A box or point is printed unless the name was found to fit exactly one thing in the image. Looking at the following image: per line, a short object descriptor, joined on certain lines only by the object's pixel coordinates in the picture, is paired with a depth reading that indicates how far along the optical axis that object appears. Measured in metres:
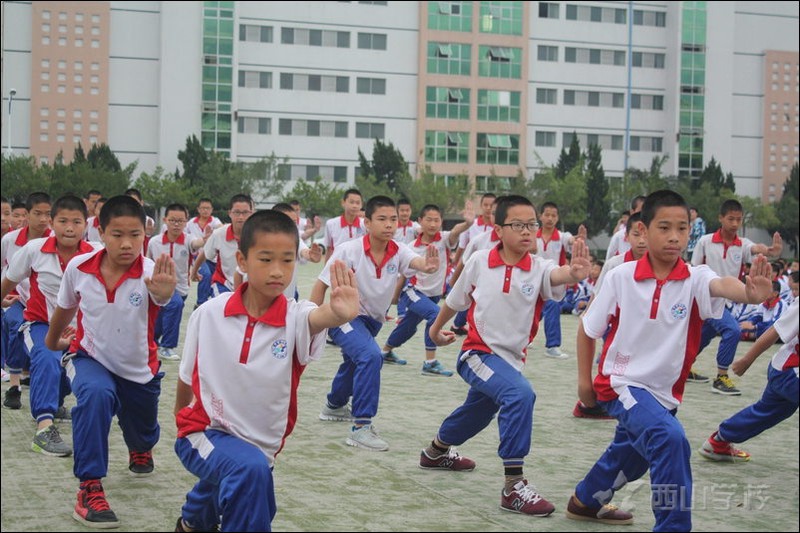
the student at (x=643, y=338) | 4.96
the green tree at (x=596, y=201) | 51.91
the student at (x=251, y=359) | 4.22
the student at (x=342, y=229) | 13.42
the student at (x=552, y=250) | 12.38
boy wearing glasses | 5.93
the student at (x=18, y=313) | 8.01
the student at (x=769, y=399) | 5.69
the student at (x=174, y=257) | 11.31
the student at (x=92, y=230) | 12.88
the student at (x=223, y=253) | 10.54
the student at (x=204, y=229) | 13.44
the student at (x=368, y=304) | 7.10
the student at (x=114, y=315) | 5.59
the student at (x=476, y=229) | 13.72
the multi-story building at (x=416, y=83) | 54.66
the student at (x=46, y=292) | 6.61
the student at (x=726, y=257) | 9.70
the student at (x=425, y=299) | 10.52
